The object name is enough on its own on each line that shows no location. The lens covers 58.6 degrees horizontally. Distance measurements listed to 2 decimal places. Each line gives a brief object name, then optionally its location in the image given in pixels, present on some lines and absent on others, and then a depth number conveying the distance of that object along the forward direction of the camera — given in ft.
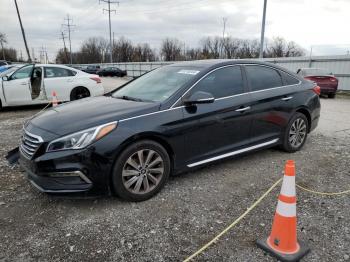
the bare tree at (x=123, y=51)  253.03
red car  52.03
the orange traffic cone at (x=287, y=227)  8.69
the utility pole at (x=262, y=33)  70.18
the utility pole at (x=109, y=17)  164.22
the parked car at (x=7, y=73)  32.80
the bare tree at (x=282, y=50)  189.14
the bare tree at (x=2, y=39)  219.00
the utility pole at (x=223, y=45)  203.82
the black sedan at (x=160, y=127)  10.81
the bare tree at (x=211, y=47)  207.82
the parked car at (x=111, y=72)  132.87
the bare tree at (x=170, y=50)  231.30
